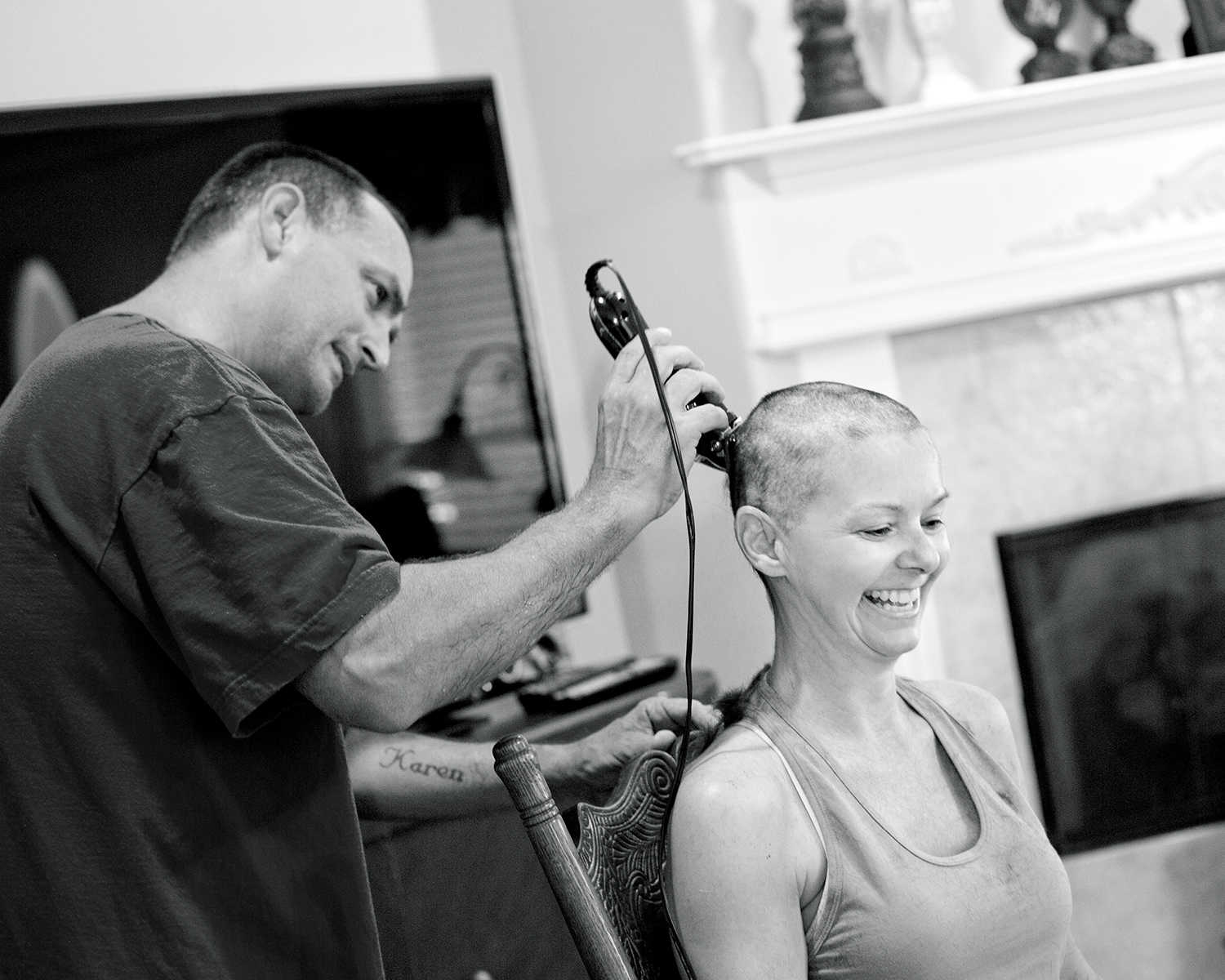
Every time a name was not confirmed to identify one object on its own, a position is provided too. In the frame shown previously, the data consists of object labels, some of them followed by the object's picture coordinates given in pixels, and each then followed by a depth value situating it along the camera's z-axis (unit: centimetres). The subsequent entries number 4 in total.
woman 126
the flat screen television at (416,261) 228
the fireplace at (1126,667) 300
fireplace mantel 281
